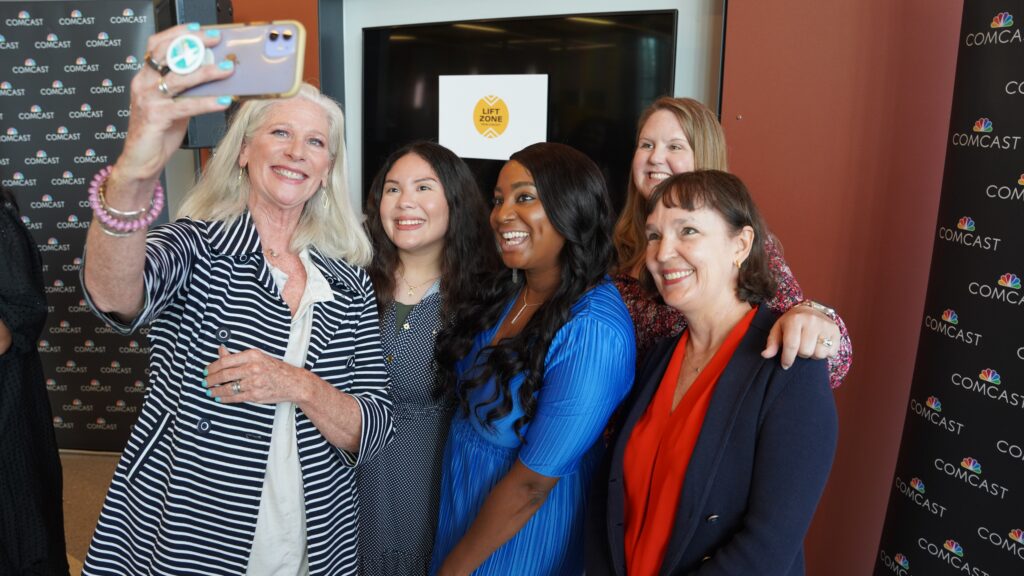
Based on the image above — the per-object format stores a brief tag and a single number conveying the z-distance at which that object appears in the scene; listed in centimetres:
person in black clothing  206
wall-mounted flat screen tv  363
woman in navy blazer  126
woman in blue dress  156
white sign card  395
